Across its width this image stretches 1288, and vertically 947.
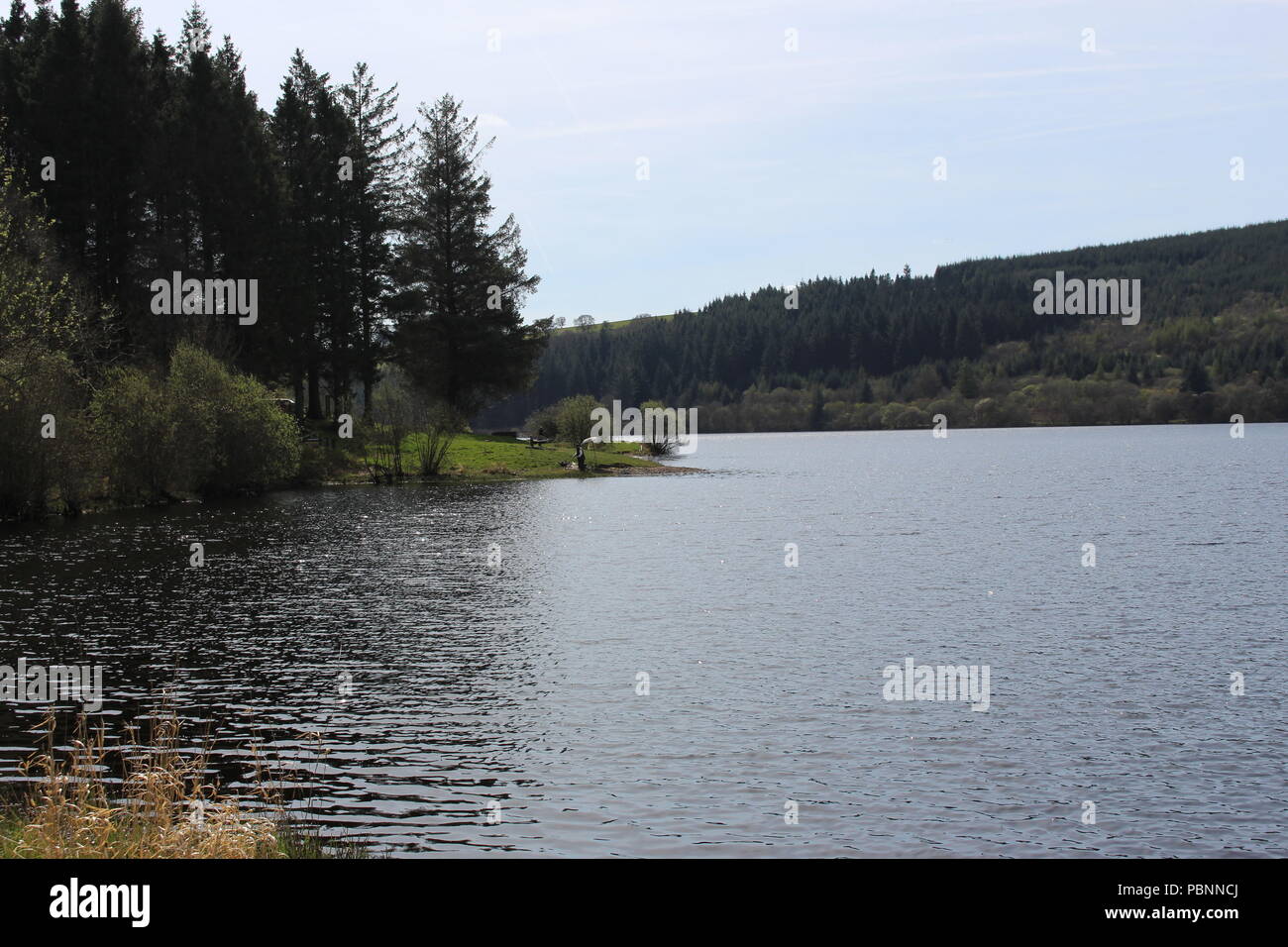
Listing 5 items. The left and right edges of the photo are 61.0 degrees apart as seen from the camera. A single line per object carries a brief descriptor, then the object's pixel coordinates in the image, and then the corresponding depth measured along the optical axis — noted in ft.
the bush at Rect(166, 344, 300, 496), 192.44
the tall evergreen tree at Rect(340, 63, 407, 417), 279.49
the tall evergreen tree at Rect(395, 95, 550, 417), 297.12
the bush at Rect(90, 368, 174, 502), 179.93
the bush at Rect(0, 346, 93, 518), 150.61
